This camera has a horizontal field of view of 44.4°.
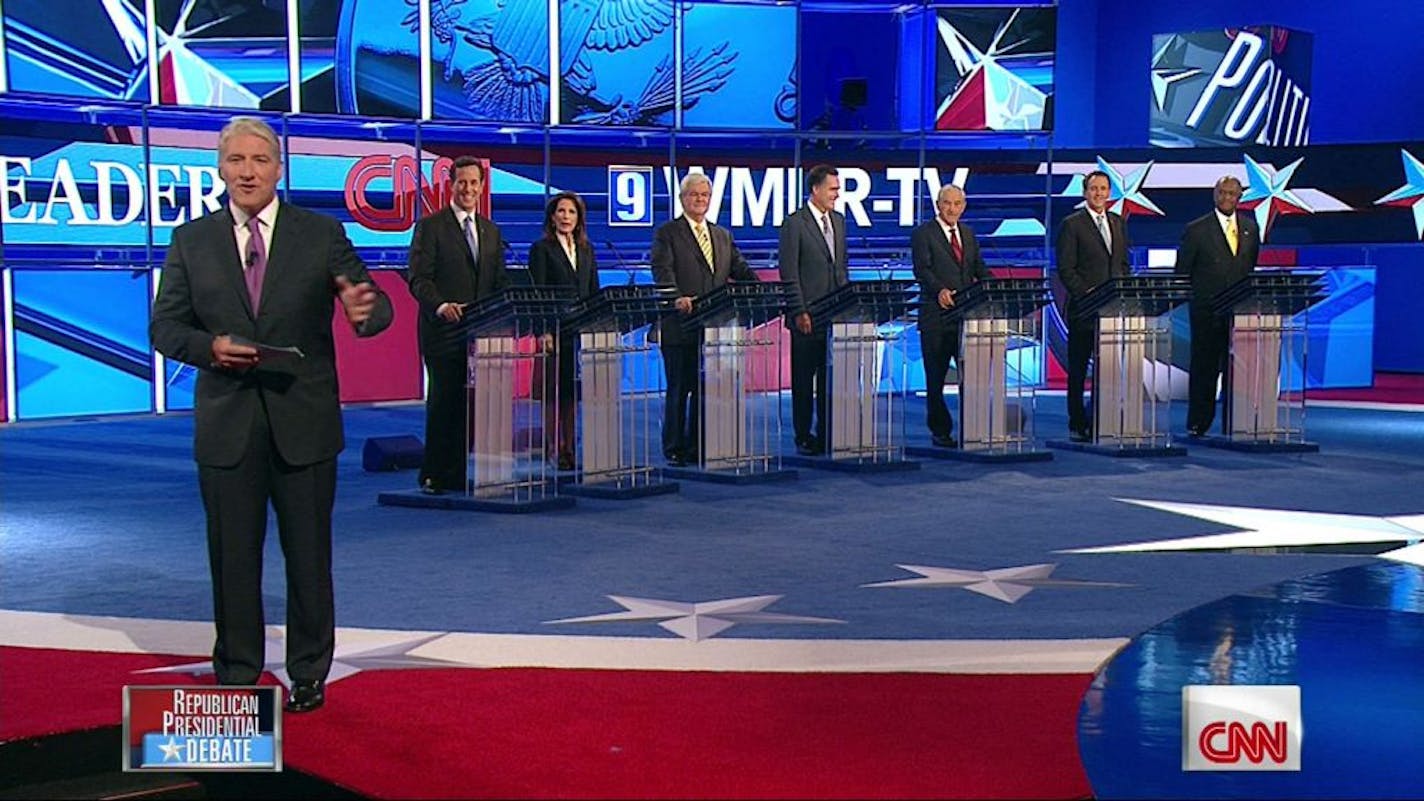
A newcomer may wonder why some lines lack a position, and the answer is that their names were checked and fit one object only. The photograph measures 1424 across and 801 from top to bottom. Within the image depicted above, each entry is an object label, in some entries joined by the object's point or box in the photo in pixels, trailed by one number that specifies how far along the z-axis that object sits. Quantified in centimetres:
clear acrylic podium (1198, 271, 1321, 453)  1006
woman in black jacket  876
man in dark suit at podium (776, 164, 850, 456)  946
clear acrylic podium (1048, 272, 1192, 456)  977
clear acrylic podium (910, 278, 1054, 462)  938
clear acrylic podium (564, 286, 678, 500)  809
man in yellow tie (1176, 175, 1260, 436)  1062
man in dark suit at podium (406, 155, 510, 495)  780
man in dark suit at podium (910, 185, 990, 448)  992
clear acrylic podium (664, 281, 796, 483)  859
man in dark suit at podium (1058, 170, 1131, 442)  1041
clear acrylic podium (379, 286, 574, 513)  752
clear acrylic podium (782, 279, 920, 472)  907
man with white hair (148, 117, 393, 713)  408
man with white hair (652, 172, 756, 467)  897
